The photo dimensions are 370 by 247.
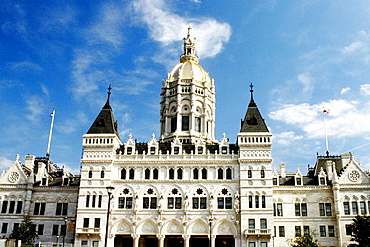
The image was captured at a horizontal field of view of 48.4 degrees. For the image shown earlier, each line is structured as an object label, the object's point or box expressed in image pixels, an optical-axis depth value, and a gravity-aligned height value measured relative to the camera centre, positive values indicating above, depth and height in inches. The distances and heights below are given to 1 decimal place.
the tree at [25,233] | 2628.0 +38.4
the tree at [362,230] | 2250.2 +77.8
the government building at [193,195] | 2588.6 +295.0
